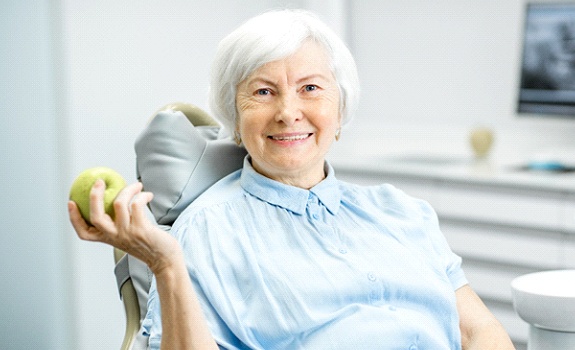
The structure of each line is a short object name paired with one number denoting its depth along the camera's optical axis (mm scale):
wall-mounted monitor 2852
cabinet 2576
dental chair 1693
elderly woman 1553
